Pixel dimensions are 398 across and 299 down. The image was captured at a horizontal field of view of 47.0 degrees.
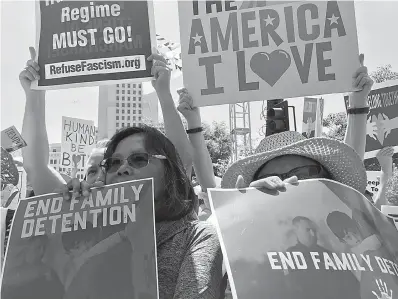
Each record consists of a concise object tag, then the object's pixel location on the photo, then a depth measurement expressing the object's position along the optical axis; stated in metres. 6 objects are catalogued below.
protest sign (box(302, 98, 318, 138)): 5.77
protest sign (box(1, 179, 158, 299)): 1.32
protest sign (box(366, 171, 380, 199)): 5.71
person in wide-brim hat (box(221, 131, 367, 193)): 1.71
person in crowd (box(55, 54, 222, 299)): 1.32
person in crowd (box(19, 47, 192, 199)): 2.18
